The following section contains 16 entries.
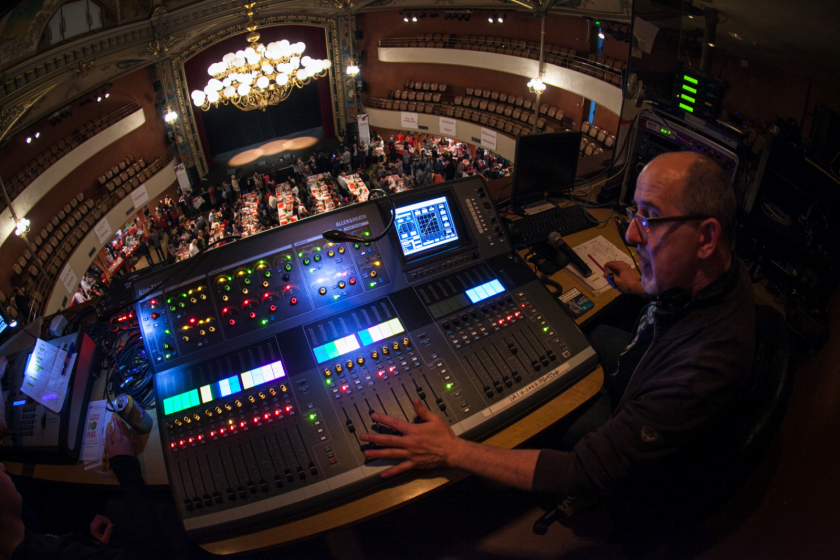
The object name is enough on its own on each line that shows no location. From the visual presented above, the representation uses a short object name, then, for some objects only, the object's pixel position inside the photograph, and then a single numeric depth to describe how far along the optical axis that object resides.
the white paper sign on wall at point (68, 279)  6.84
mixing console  1.45
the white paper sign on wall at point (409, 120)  12.11
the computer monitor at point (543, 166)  2.69
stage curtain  10.16
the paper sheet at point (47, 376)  1.67
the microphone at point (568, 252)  2.30
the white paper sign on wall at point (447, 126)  11.52
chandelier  6.93
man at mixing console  1.29
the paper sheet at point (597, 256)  2.26
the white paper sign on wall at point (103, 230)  7.85
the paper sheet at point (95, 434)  1.64
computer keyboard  2.52
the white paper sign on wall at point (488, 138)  10.70
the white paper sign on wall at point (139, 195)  8.80
